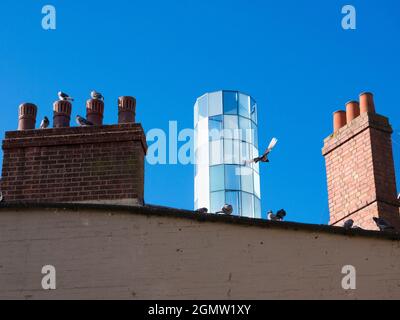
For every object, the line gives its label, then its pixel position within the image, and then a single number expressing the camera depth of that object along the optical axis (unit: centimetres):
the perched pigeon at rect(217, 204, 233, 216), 1231
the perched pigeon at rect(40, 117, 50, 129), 1247
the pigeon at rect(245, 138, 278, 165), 2009
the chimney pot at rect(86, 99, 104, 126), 1233
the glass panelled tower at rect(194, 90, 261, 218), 3031
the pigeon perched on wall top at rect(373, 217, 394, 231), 1251
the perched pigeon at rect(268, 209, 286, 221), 1367
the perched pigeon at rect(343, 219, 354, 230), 1148
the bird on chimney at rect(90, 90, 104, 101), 1276
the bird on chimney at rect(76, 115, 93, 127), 1205
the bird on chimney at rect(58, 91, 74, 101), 1277
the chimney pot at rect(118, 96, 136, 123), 1212
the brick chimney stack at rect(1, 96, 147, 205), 1138
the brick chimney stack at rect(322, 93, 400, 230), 1493
